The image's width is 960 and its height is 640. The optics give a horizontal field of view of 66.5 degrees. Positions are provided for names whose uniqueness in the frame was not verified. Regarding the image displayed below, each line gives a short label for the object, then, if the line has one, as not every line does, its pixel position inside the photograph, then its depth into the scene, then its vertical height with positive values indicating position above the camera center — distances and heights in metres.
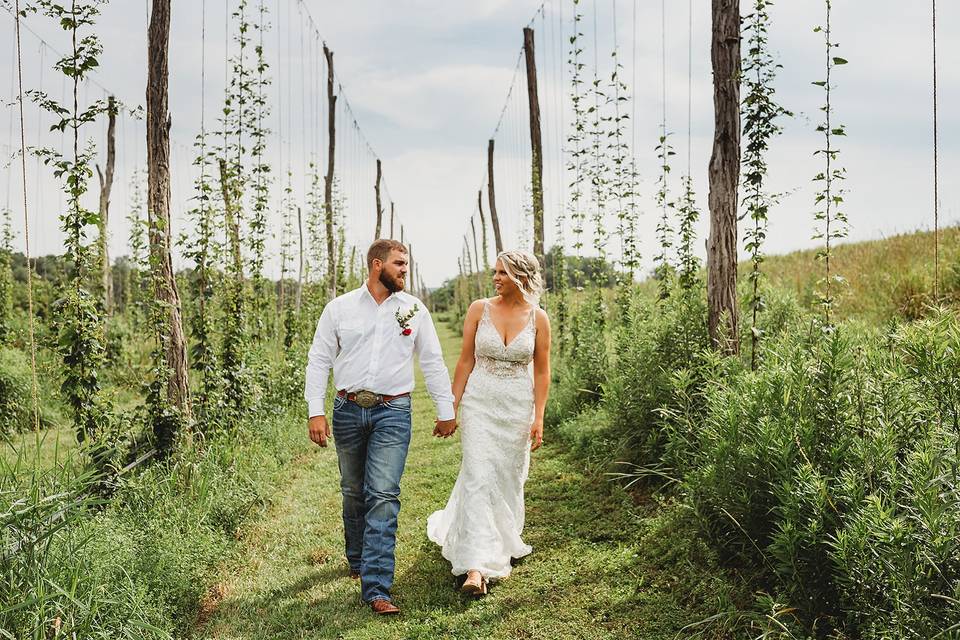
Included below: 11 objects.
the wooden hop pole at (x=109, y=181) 17.27 +3.41
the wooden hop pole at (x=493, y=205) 21.84 +3.21
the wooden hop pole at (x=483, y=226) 28.39 +3.44
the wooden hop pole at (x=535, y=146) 13.20 +3.05
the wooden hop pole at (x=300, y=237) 17.09 +1.88
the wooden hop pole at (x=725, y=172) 5.50 +1.01
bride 4.68 -0.59
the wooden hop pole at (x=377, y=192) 29.83 +5.03
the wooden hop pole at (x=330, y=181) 15.92 +3.02
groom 4.23 -0.46
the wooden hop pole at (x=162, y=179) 5.88 +1.14
